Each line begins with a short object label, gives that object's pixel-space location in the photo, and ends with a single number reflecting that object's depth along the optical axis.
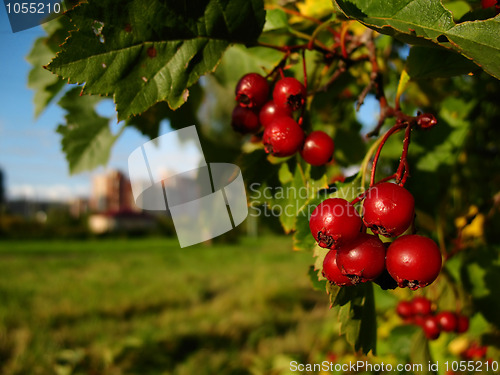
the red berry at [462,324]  0.21
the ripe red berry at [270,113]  0.13
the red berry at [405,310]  0.23
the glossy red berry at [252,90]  0.13
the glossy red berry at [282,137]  0.12
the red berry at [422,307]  0.22
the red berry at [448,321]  0.20
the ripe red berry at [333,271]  0.10
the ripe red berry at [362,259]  0.09
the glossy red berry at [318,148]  0.13
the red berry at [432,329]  0.20
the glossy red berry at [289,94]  0.12
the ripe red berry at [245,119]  0.14
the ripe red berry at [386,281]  0.10
